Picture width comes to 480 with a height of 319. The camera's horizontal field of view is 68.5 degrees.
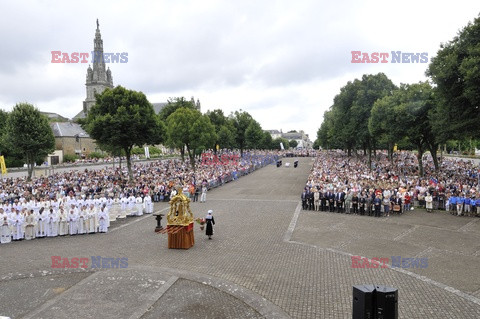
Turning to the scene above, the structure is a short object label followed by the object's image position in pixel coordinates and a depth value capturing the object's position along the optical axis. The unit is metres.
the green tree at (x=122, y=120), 34.69
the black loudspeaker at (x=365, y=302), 5.15
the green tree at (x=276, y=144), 144.41
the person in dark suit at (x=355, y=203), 22.05
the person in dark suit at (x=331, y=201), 22.81
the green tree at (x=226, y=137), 71.32
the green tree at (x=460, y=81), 21.44
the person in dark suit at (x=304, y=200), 23.77
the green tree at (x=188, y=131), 48.91
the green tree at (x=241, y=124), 81.31
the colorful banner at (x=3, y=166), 33.47
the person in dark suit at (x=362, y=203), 21.69
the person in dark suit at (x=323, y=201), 23.16
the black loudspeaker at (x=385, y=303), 5.14
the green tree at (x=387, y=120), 35.53
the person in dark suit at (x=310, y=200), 23.60
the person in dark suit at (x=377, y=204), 21.12
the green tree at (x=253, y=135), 79.29
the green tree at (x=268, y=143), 126.41
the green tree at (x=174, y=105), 73.70
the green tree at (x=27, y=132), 39.92
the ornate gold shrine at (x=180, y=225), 14.63
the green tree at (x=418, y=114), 33.62
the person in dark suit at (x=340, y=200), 22.58
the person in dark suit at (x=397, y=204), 21.48
